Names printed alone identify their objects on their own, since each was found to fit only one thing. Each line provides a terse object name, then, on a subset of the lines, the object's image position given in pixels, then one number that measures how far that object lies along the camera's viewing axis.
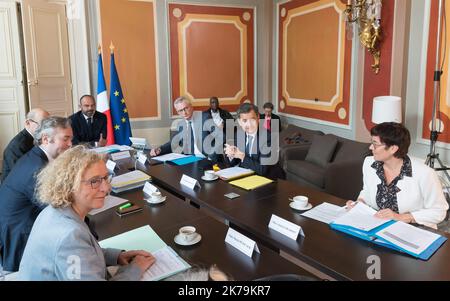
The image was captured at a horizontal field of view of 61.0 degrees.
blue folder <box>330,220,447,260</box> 1.39
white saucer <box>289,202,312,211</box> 1.86
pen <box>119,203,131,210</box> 1.93
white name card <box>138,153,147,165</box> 3.01
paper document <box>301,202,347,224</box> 1.75
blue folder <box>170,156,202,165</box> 2.96
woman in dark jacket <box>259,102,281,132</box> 5.31
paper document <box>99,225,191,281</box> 1.30
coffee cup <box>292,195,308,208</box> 1.87
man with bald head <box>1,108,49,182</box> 2.56
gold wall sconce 3.95
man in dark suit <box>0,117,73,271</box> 1.84
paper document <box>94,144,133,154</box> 3.36
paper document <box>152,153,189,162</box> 3.06
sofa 3.67
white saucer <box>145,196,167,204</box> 2.02
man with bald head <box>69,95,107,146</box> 4.14
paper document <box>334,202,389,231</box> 1.60
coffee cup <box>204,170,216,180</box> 2.43
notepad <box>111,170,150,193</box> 2.29
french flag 4.85
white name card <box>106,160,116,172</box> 2.70
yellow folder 2.25
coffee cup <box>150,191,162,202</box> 2.04
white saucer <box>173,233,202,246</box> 1.50
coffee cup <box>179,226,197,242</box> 1.51
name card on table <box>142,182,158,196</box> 2.16
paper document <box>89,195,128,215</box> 1.93
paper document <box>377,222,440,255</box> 1.42
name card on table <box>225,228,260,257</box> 1.42
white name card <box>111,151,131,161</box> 3.16
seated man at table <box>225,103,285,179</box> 2.57
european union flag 4.97
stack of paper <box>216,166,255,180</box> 2.43
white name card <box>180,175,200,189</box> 2.29
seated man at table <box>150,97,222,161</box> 3.32
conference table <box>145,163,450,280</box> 1.29
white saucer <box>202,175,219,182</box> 2.42
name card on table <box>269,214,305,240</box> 1.56
